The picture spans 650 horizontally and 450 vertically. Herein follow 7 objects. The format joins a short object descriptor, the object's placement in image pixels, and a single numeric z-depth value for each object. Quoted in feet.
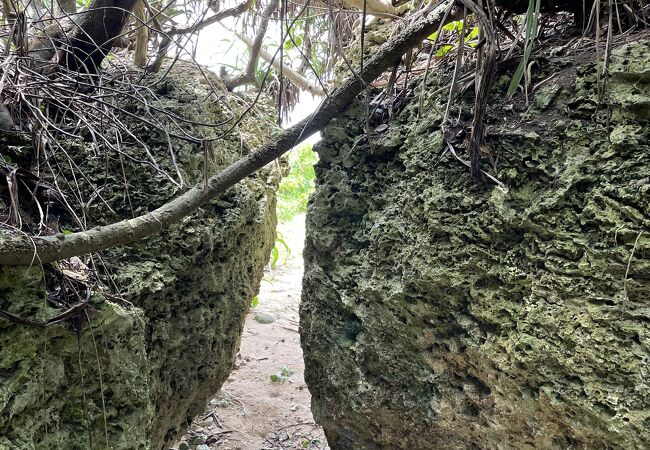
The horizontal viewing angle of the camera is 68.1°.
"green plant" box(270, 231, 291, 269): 12.14
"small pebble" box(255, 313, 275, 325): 13.65
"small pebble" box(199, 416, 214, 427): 9.02
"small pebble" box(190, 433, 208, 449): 8.26
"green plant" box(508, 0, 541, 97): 3.69
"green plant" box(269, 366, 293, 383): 10.92
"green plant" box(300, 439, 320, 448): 8.51
